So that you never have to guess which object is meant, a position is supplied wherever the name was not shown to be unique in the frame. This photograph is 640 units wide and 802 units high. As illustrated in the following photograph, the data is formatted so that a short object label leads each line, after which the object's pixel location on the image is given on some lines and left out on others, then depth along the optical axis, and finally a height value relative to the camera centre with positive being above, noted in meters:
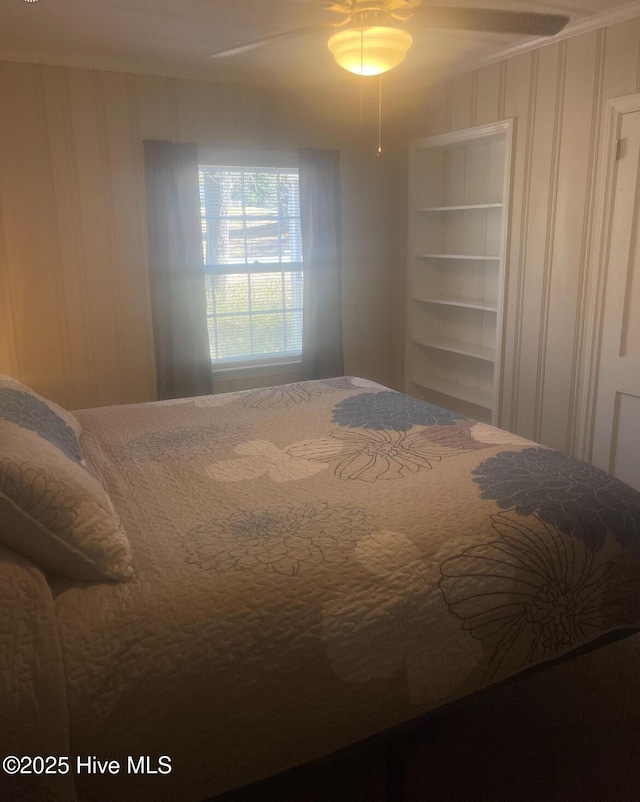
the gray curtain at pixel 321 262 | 4.07 -0.10
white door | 2.90 -0.40
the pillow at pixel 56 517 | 1.30 -0.56
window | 3.97 -0.09
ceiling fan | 1.97 +0.72
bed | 1.19 -0.75
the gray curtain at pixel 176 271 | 3.68 -0.13
